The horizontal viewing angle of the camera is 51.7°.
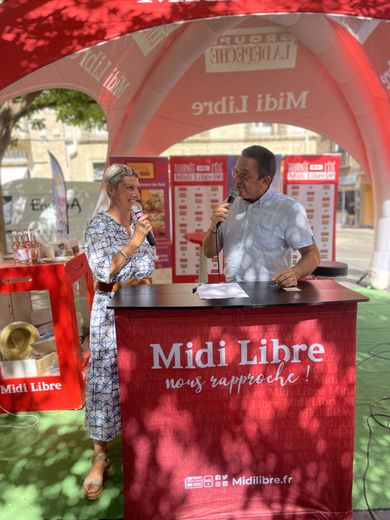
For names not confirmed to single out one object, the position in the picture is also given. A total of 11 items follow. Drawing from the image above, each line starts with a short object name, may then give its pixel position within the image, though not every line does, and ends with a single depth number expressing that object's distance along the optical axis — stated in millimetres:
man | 2242
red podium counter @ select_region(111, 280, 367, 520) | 1811
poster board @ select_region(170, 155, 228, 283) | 6832
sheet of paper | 1910
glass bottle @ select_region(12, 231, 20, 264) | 3233
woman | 2213
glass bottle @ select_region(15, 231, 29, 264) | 3232
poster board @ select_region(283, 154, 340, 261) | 6836
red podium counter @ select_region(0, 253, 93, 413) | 3098
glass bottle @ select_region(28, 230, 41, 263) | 3254
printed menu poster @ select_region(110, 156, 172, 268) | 6730
